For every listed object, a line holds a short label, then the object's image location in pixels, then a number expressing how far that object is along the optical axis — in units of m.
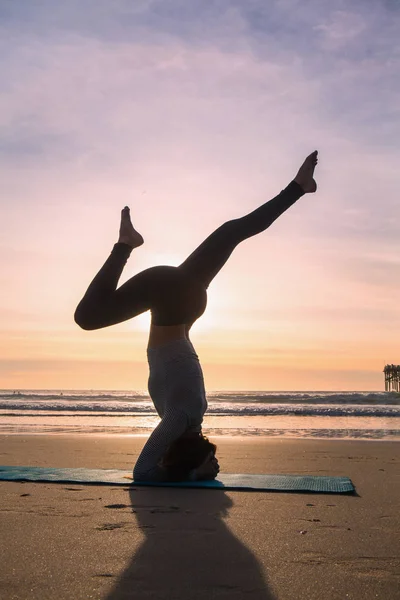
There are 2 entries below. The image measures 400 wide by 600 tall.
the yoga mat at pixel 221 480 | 3.49
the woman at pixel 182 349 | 3.67
